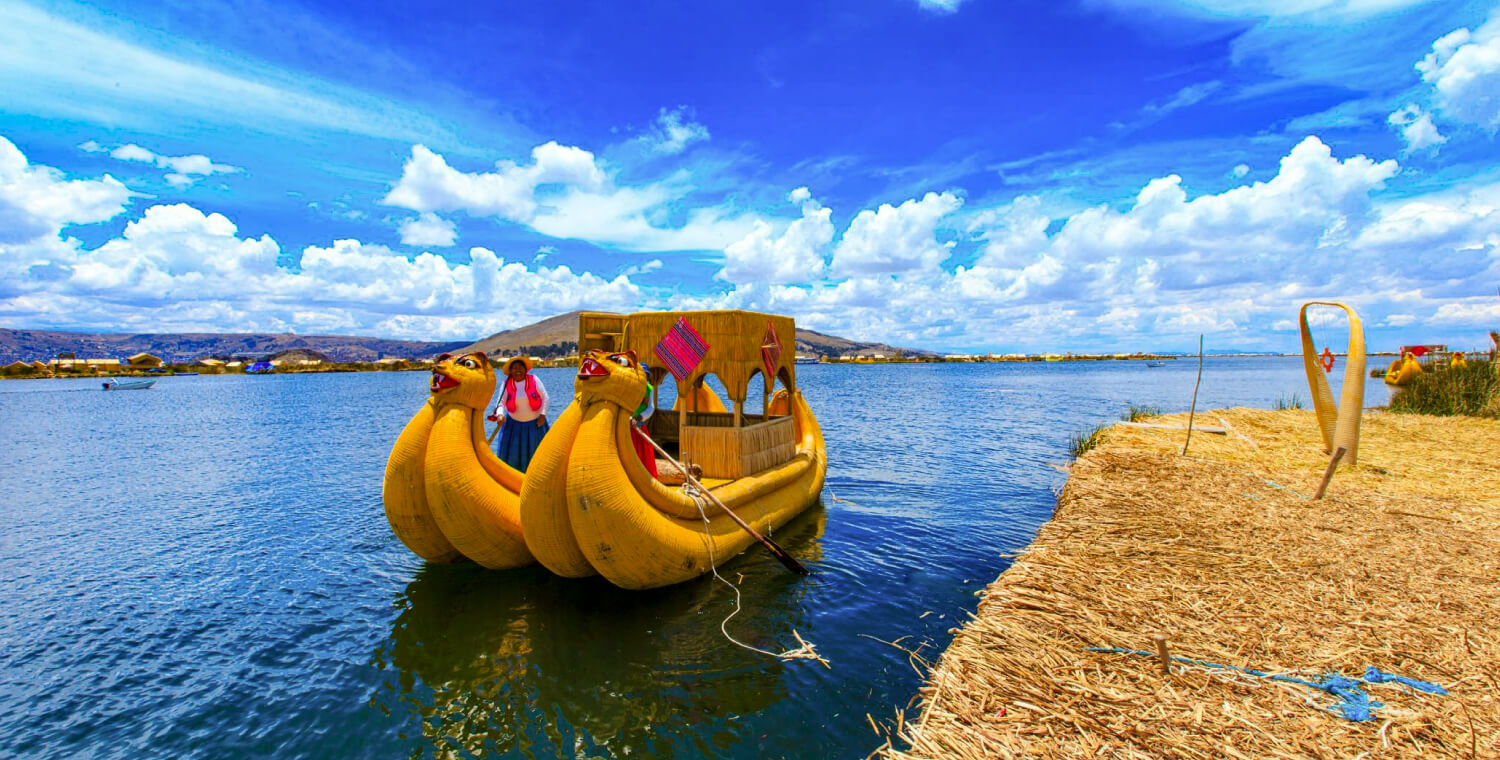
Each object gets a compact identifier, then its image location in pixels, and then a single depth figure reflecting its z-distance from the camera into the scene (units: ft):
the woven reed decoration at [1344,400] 32.35
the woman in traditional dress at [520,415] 33.88
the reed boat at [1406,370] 82.38
